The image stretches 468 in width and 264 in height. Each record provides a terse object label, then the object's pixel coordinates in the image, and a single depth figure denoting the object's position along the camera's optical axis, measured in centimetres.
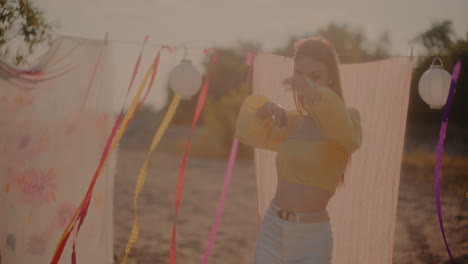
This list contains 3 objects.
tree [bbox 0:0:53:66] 394
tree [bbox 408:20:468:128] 1359
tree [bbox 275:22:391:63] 2633
